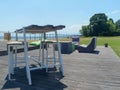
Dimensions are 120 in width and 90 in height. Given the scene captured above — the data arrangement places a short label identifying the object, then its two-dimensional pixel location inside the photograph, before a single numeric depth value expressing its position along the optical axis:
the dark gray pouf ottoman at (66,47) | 4.06
